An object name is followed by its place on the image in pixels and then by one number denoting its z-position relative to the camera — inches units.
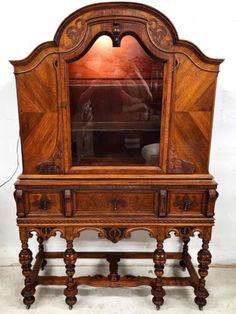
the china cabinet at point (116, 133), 50.7
